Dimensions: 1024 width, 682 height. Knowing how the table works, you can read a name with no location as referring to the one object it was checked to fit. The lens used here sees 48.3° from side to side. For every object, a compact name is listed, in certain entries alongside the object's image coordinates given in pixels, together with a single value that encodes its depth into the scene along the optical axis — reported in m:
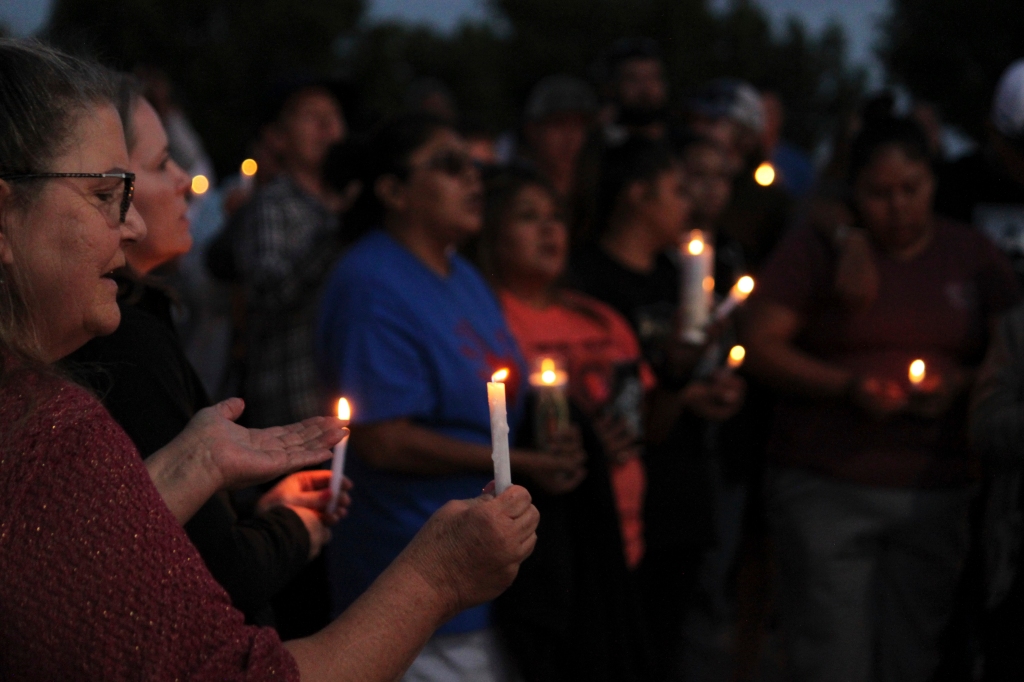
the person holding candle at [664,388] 4.03
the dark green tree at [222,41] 30.52
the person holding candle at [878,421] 3.76
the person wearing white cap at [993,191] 4.02
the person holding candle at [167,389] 1.79
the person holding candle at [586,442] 3.01
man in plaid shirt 4.36
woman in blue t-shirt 2.98
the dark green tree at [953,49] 18.70
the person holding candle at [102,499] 1.34
